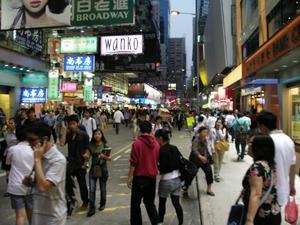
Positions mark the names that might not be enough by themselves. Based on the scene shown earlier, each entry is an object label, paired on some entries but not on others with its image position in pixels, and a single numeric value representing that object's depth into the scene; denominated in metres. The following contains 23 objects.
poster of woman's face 11.18
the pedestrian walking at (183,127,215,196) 8.56
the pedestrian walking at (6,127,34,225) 5.28
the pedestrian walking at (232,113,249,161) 13.88
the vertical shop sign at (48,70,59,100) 24.94
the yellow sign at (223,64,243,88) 29.05
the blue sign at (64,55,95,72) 24.08
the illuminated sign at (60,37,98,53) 22.77
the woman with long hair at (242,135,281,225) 3.53
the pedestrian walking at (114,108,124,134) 27.49
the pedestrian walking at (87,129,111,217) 7.37
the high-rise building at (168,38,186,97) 132.50
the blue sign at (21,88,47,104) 21.92
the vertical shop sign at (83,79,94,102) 33.59
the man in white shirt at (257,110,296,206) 4.23
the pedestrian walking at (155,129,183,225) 6.42
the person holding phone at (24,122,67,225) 3.67
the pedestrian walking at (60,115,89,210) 7.38
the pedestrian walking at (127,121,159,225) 5.99
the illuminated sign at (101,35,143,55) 22.08
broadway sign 11.95
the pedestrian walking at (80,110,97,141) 12.73
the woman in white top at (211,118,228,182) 10.42
